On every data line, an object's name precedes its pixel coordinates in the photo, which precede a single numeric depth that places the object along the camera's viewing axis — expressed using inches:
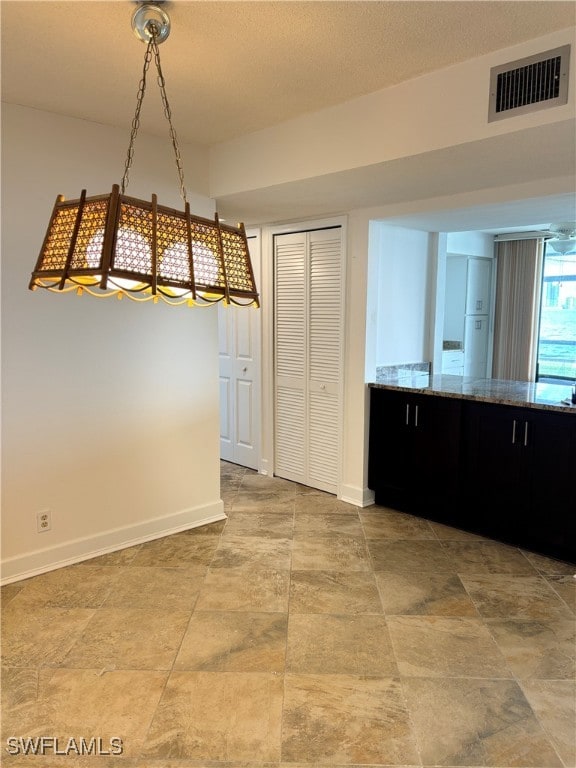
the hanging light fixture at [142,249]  65.1
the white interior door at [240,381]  194.7
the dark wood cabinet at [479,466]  128.6
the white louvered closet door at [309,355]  167.6
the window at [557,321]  243.0
